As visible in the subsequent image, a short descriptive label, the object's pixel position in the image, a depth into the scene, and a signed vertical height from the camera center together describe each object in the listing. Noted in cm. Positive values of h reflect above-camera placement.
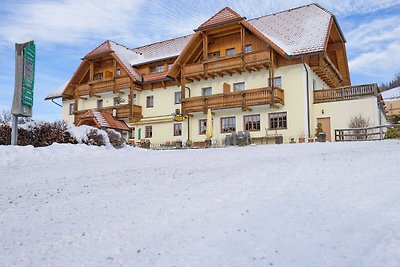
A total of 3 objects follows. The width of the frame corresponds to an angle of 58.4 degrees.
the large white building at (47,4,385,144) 2352 +546
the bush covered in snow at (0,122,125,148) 1378 +75
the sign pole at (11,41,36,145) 1335 +285
